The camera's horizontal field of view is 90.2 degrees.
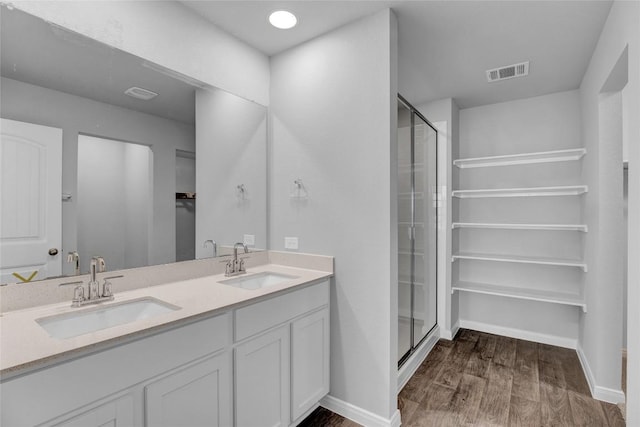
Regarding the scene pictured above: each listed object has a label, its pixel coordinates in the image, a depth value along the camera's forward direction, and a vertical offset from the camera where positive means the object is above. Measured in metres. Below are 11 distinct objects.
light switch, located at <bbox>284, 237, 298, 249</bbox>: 2.36 -0.20
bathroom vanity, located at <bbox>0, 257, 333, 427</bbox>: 0.98 -0.56
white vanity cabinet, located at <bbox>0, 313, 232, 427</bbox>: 0.94 -0.57
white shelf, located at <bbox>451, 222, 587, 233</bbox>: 2.82 -0.10
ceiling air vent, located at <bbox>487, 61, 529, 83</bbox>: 2.63 +1.23
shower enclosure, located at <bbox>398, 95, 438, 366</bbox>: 2.58 -0.11
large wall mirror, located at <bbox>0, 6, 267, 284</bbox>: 1.39 +0.32
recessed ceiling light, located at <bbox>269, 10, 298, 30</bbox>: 1.98 +1.26
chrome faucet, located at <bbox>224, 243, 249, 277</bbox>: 2.13 -0.34
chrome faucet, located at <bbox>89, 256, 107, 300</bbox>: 1.50 -0.27
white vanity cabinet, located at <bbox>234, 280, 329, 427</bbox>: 1.55 -0.77
